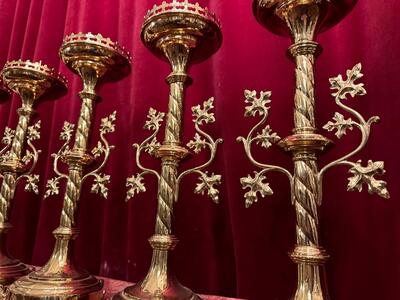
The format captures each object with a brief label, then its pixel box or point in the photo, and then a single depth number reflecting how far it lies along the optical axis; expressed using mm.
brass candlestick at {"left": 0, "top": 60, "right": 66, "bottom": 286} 810
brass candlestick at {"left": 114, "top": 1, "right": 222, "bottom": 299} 582
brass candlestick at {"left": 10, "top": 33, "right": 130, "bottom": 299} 615
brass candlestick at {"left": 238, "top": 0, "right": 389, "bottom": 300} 459
